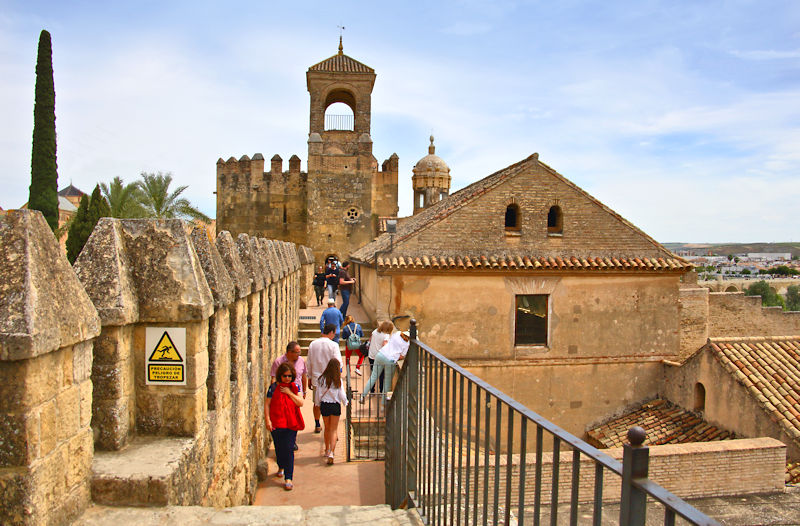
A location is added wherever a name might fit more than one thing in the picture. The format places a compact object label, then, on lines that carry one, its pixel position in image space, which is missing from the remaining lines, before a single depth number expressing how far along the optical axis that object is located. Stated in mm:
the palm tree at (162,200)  26500
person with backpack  11086
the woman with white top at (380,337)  9312
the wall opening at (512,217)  14812
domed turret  31672
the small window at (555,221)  14898
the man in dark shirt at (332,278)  17109
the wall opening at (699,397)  13515
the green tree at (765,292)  53778
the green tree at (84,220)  20094
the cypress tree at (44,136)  21141
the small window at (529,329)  14688
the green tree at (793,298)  58369
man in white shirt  7387
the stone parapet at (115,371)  2291
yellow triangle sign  3373
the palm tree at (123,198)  24141
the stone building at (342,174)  29562
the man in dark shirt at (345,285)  16141
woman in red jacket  6004
